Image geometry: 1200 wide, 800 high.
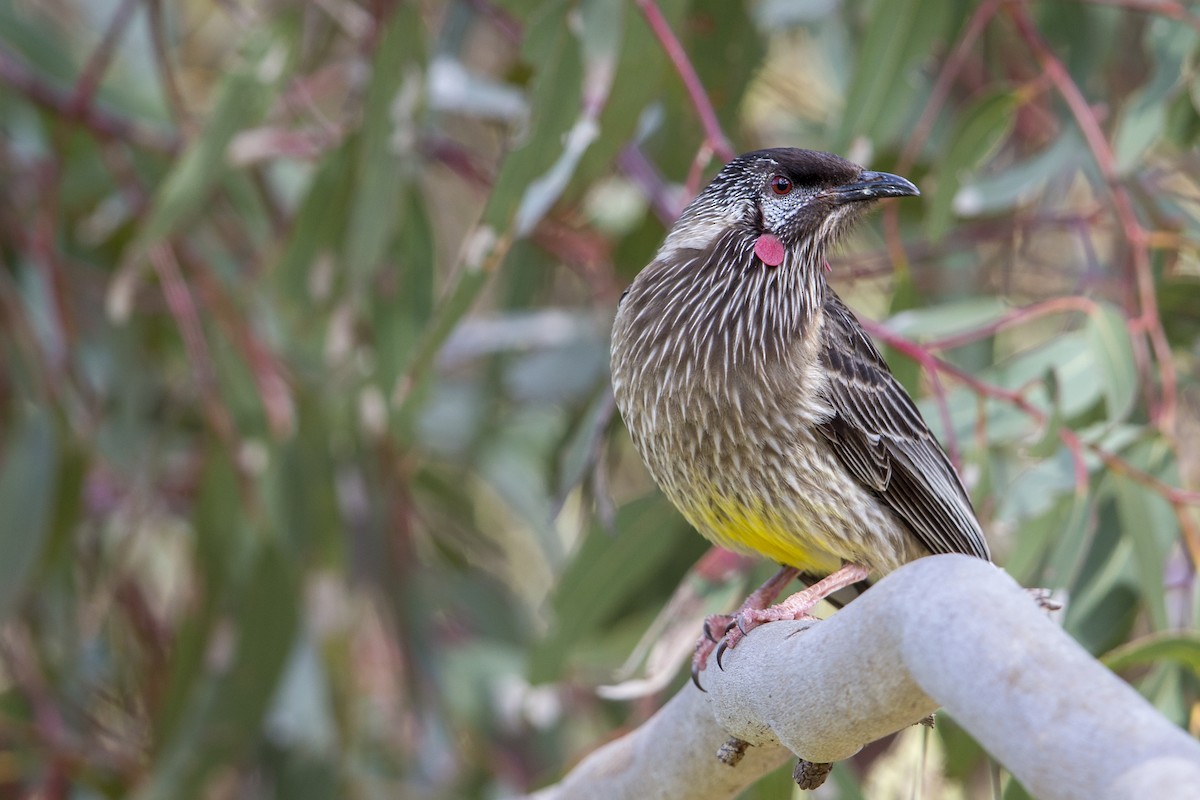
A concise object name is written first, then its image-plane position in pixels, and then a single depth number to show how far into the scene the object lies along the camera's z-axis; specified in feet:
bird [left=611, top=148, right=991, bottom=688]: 16.49
